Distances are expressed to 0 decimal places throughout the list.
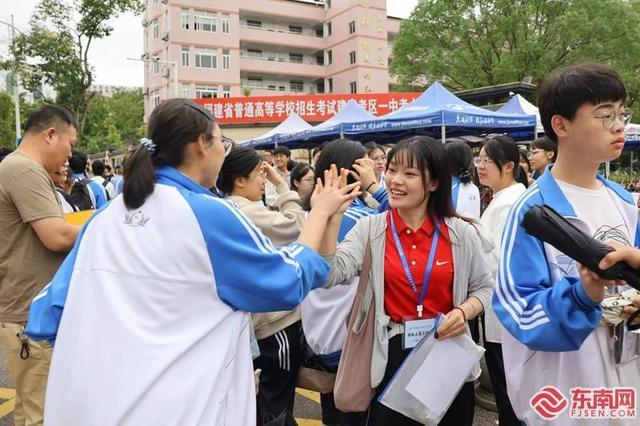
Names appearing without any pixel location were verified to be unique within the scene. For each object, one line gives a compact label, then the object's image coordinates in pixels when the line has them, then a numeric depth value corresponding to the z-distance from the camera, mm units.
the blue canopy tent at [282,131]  15172
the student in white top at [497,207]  3092
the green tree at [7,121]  26547
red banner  25391
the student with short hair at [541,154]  4703
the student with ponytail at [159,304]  1455
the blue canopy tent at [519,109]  10786
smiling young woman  2230
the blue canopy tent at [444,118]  10008
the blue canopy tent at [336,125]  12548
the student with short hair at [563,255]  1562
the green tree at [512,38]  22531
